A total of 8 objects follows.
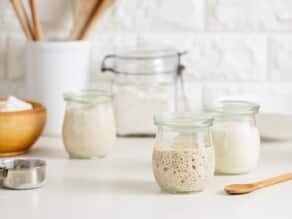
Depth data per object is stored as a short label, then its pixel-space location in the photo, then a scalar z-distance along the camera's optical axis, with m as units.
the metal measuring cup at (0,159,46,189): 0.93
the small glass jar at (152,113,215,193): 0.90
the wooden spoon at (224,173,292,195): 0.91
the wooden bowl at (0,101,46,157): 1.10
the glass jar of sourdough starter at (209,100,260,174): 0.99
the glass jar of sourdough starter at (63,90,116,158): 1.08
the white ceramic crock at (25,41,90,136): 1.25
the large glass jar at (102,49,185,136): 1.23
